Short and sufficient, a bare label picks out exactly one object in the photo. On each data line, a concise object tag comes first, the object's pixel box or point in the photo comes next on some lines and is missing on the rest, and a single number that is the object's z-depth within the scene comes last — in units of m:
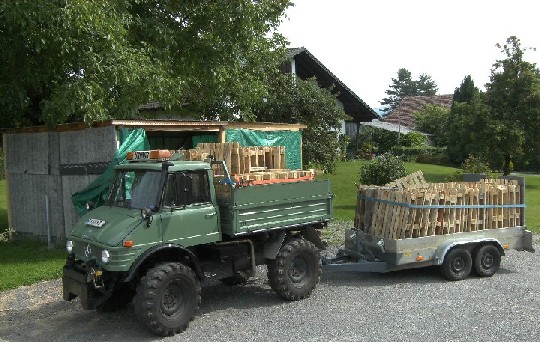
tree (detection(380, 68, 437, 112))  103.38
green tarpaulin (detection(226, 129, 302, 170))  14.55
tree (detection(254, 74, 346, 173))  19.30
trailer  9.36
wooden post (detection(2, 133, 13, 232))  14.79
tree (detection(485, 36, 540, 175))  25.81
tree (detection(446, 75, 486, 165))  26.72
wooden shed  12.13
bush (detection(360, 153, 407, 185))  17.66
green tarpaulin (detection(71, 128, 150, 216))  11.52
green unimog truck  7.04
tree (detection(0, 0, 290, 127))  10.76
